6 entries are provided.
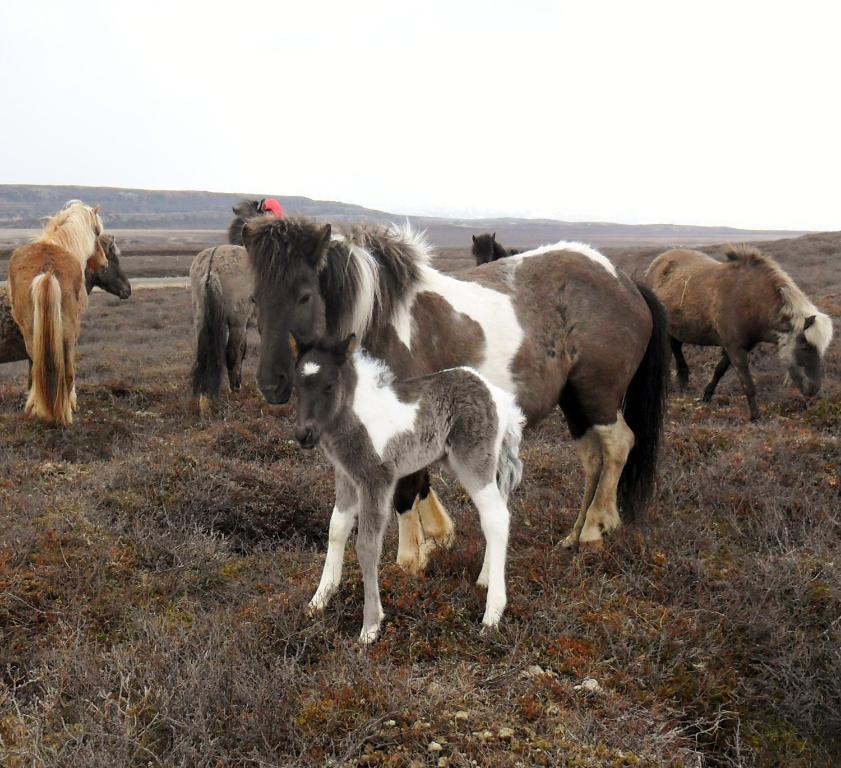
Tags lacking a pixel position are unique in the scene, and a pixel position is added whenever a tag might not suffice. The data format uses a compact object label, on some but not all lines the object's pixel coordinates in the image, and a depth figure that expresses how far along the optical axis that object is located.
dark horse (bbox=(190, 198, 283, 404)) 9.69
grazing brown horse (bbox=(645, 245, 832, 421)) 9.22
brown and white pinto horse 3.95
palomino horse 7.71
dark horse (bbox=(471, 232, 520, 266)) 12.85
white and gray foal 3.56
